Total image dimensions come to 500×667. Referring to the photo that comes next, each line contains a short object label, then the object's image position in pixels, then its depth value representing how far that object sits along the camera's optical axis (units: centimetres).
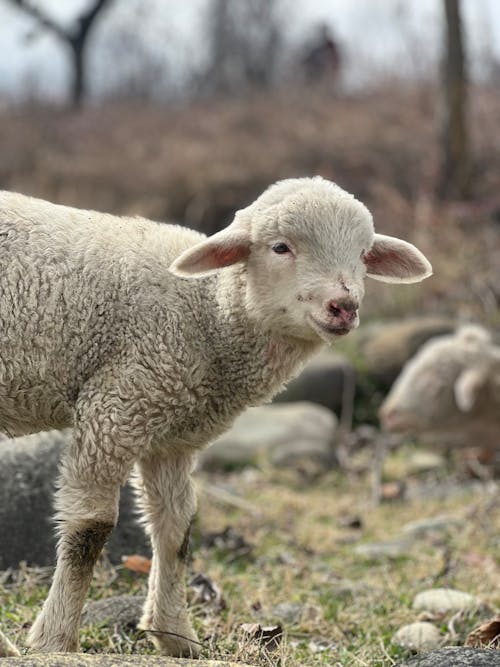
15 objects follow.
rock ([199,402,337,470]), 822
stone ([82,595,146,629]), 412
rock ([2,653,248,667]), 288
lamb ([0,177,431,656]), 354
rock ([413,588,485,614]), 466
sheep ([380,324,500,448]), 766
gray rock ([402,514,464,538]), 646
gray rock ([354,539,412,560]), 593
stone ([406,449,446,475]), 832
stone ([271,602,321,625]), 455
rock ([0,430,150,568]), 479
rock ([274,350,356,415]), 973
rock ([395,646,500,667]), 319
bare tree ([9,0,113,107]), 2369
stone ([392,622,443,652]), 420
